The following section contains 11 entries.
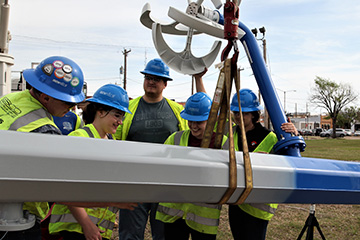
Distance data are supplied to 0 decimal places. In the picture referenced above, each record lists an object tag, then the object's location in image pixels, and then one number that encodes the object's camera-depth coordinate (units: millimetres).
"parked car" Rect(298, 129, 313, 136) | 58419
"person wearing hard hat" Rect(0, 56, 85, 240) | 1459
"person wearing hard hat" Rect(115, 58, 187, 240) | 2978
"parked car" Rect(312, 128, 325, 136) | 57797
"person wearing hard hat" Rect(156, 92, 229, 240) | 2307
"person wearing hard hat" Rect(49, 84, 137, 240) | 1926
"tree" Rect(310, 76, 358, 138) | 45500
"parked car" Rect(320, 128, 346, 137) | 51122
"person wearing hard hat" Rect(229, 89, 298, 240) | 2367
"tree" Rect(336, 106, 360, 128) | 62844
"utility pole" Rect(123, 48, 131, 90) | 29977
